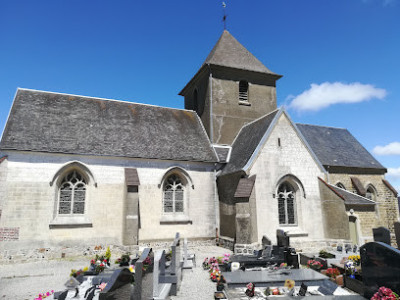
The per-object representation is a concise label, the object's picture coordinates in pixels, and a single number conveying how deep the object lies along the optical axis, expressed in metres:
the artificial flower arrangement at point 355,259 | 9.77
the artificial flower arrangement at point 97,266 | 9.73
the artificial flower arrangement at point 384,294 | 6.10
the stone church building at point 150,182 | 13.48
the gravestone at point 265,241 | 12.50
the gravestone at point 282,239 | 11.36
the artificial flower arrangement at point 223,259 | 11.02
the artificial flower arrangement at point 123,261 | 10.72
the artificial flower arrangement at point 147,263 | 7.25
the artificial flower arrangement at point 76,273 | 8.94
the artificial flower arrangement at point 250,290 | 7.54
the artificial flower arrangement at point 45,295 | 7.34
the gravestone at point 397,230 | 12.30
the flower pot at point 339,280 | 9.04
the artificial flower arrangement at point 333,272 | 9.36
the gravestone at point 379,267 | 6.60
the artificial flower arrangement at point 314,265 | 10.61
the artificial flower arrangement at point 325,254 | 11.61
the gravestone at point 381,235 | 8.56
